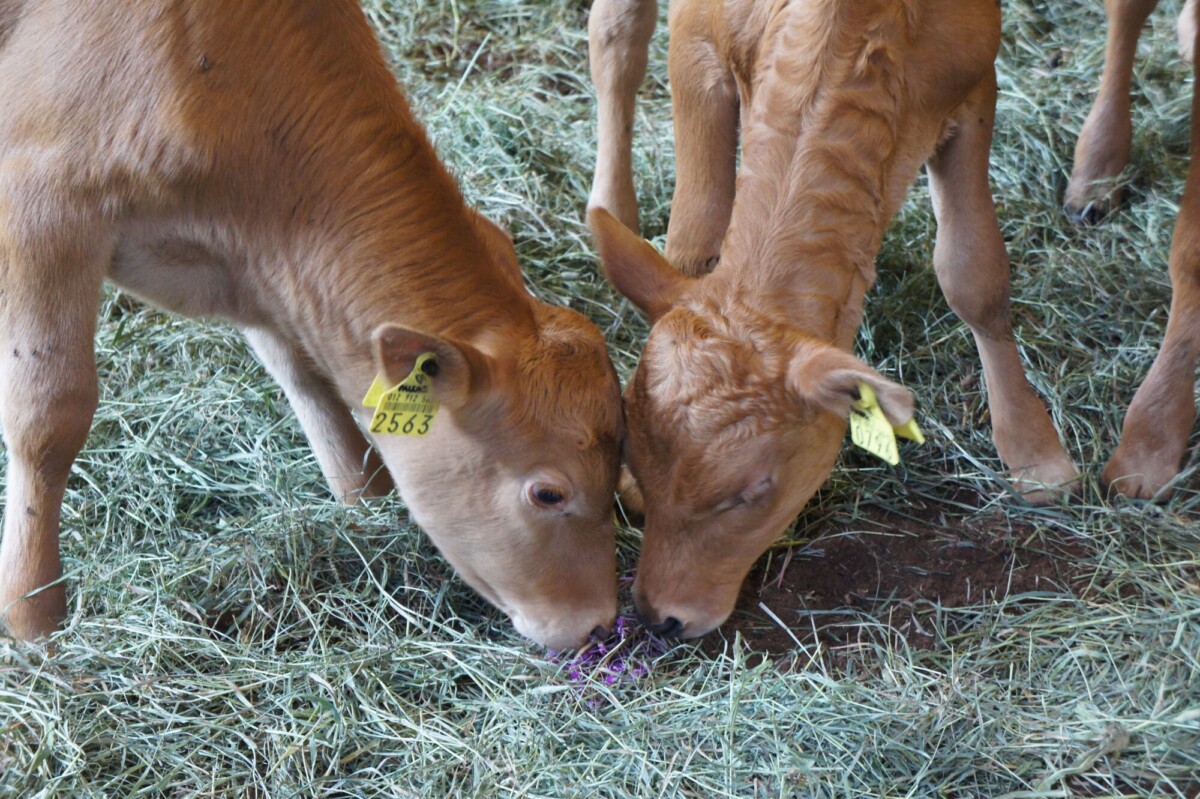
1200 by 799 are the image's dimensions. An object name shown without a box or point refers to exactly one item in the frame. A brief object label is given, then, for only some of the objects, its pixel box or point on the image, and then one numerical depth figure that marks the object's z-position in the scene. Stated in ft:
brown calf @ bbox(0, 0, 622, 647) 11.82
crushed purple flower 12.12
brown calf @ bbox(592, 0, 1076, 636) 11.66
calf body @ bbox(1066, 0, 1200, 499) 14.48
